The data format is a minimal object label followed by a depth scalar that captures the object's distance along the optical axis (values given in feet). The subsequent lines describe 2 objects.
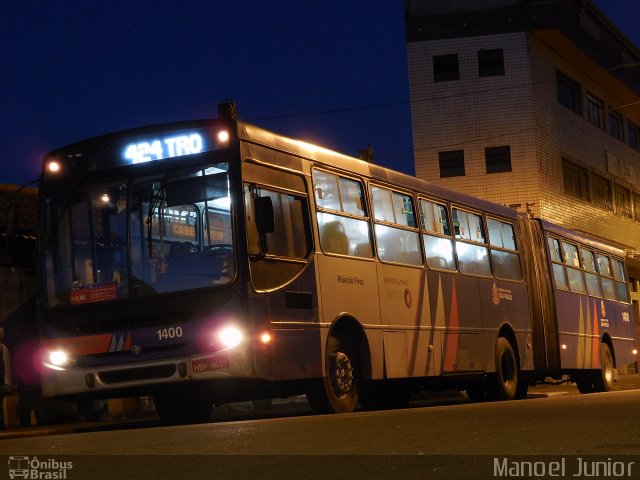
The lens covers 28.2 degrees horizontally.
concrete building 132.36
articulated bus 46.21
